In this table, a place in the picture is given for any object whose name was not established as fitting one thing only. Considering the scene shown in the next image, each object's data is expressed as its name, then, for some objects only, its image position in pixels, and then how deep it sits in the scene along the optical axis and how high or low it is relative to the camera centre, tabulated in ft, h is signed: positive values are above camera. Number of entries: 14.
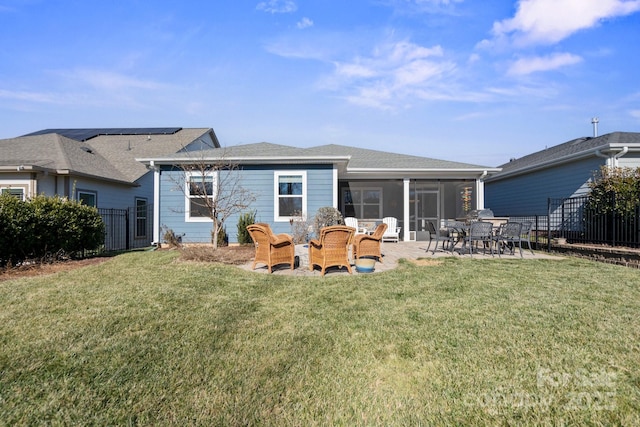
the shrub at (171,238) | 35.78 -2.51
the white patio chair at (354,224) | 38.10 -0.97
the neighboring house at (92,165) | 36.81 +6.84
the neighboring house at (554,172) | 36.63 +6.31
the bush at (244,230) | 35.73 -1.58
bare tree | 36.37 +3.53
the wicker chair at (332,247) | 20.04 -2.00
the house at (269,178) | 37.06 +4.50
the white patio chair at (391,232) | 41.81 -2.10
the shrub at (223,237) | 35.72 -2.44
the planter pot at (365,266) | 21.22 -3.35
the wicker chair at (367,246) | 24.95 -2.34
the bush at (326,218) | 35.40 -0.22
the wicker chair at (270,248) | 20.86 -2.16
